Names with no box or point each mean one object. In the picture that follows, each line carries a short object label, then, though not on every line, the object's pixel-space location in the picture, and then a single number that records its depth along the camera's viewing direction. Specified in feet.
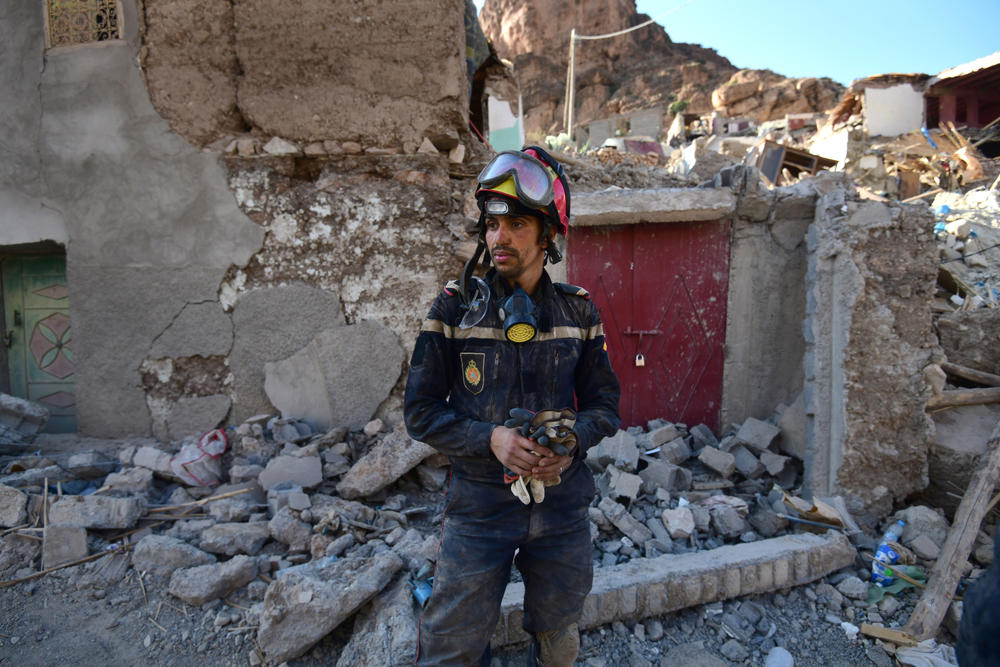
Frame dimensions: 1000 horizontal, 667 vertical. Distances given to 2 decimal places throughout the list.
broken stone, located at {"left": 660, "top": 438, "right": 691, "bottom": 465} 12.62
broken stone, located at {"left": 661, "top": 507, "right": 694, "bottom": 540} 9.77
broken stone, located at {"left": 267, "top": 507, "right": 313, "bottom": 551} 9.27
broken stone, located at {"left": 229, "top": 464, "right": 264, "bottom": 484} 11.11
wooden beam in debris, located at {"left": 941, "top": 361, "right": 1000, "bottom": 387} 11.26
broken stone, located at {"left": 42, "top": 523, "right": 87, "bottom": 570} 8.98
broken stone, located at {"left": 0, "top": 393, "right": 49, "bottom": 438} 12.26
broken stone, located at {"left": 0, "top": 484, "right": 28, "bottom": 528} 9.36
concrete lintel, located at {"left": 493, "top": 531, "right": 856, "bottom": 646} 7.89
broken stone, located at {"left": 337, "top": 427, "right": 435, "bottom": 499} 10.53
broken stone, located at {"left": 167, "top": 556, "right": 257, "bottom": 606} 8.25
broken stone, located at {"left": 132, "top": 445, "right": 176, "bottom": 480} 11.29
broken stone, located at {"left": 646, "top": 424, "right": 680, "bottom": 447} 13.21
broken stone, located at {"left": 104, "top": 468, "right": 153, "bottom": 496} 10.69
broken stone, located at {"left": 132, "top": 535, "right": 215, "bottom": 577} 8.96
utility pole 68.28
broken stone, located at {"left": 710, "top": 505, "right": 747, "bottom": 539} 9.89
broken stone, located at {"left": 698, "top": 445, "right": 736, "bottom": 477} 11.93
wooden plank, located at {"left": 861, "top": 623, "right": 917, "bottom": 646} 7.73
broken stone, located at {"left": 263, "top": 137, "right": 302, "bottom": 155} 12.72
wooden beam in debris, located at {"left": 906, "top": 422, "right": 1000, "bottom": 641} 7.91
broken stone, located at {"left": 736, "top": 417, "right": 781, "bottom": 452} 12.79
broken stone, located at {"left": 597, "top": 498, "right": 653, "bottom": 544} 9.65
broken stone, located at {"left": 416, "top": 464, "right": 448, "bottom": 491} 11.29
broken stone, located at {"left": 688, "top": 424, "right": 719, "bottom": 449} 13.89
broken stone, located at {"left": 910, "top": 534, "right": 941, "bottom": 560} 9.30
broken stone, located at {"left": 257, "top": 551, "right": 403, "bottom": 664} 7.06
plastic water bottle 8.98
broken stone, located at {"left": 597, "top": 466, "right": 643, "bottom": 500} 10.55
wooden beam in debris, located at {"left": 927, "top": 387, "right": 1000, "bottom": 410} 10.72
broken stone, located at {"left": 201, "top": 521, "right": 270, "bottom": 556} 9.21
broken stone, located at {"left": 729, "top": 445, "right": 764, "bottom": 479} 12.13
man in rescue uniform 5.00
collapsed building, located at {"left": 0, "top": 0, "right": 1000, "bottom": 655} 12.54
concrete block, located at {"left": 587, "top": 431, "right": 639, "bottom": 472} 11.62
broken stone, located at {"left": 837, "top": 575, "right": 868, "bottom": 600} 8.81
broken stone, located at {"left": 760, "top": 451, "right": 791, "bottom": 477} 12.04
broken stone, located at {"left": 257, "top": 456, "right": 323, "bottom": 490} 10.69
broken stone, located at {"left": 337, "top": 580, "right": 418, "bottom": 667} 6.56
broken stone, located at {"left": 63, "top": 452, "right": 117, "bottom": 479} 10.96
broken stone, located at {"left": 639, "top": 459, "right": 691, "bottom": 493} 11.29
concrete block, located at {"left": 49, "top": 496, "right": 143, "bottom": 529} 9.39
